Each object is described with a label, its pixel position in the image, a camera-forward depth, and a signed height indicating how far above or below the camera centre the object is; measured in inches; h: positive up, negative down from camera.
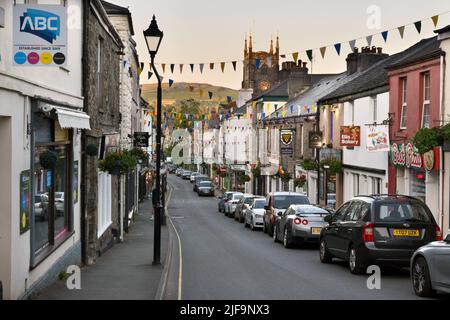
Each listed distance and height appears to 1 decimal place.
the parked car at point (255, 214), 1381.6 -131.1
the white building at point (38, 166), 410.0 -14.6
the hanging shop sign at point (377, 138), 1125.7 +11.4
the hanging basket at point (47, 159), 492.7 -10.1
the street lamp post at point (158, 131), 697.6 +12.4
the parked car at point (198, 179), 3480.8 -169.6
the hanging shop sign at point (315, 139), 1617.9 +13.4
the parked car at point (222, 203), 2080.6 -164.1
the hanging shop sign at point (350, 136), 1302.9 +16.4
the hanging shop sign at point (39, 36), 413.7 +61.0
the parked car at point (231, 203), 1918.1 -151.7
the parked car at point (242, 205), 1611.7 -135.3
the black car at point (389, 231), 612.1 -70.3
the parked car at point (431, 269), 469.4 -80.0
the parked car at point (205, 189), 3176.7 -192.8
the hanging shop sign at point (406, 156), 986.7 -14.4
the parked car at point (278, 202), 1197.7 -92.3
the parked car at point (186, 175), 4983.8 -204.6
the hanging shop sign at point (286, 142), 1886.1 +7.6
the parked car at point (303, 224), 928.9 -99.2
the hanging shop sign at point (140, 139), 1526.8 +10.6
